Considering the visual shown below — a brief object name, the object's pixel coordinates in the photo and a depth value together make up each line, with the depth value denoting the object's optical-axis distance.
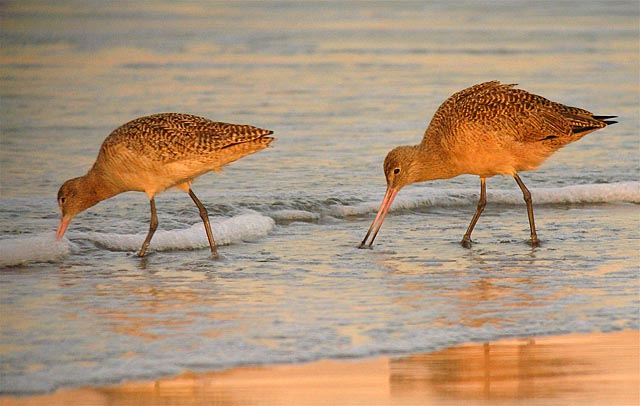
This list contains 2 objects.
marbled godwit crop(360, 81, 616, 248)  17.97
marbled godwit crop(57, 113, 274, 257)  17.36
